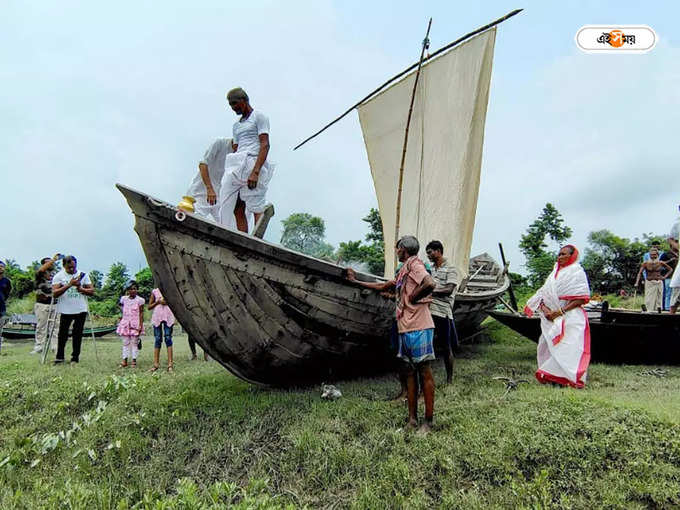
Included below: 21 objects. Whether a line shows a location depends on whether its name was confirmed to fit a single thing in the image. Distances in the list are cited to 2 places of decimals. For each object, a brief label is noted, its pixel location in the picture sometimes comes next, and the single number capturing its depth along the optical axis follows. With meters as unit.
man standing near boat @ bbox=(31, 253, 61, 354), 7.07
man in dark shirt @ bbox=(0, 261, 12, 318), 5.62
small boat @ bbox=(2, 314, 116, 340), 13.73
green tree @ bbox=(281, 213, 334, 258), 37.12
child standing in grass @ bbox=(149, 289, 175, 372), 5.55
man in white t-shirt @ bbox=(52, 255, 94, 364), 5.42
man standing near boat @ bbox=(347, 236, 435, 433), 2.80
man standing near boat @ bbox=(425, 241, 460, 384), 3.88
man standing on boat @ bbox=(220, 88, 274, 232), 3.60
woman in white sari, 3.77
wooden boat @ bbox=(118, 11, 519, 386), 2.87
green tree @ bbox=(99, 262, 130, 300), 26.05
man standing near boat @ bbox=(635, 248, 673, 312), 7.12
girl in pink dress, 5.93
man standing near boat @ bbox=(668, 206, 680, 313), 5.14
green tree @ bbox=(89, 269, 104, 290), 28.17
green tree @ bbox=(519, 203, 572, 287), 26.70
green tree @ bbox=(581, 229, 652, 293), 24.11
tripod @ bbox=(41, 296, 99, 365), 5.66
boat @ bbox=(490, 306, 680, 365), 4.78
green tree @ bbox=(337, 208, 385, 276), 27.42
